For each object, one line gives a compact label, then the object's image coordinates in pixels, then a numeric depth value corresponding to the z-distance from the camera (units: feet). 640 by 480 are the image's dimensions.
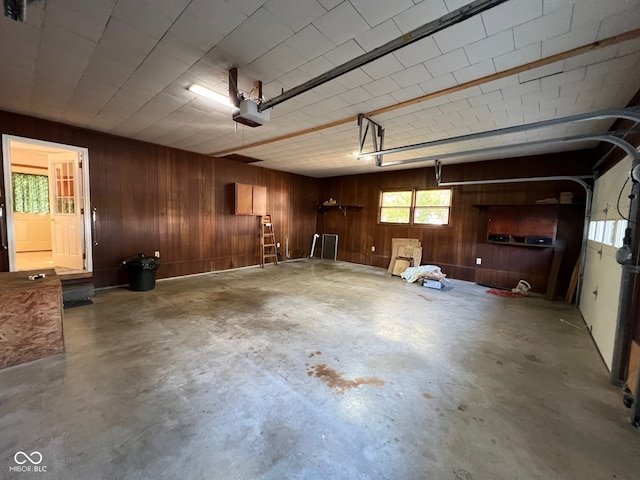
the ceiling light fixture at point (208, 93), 9.36
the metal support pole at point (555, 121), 6.52
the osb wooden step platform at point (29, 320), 7.51
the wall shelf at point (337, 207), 27.12
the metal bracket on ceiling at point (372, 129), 11.87
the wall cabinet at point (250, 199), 21.42
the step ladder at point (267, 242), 24.14
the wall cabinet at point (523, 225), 16.49
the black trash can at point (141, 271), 15.10
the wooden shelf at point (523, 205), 15.95
